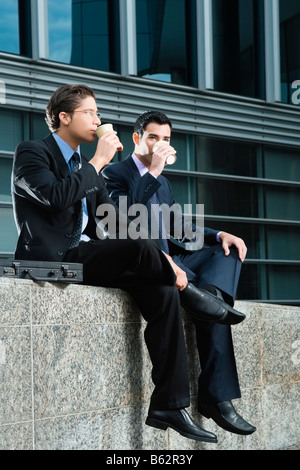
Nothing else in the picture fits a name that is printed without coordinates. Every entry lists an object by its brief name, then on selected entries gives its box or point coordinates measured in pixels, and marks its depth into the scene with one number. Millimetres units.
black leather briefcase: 4016
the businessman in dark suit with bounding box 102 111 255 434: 4855
